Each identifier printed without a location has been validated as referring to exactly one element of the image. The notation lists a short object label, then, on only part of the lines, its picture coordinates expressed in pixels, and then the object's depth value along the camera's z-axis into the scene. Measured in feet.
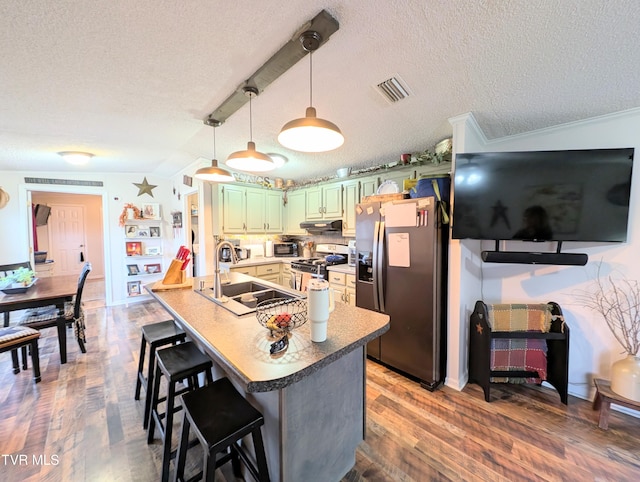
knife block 7.59
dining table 7.90
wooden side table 5.82
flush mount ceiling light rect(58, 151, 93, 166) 10.43
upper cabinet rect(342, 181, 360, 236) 11.86
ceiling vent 5.84
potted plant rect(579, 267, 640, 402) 5.95
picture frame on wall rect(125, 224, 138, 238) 15.74
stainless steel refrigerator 7.39
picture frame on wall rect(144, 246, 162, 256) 16.44
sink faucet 6.08
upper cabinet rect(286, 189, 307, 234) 14.52
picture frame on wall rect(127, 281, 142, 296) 15.92
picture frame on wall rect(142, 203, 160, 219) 16.11
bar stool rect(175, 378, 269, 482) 3.47
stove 11.88
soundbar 6.47
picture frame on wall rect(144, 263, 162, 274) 16.45
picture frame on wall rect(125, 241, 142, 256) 15.84
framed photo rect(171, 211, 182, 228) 15.99
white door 21.68
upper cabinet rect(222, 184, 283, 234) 13.35
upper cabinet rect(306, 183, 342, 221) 12.66
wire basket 4.04
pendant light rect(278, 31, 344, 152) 3.89
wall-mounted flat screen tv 6.06
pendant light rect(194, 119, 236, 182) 7.16
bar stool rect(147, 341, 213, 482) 4.53
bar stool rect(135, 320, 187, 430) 6.02
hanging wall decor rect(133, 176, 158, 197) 15.85
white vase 5.86
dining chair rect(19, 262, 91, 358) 8.79
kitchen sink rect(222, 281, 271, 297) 7.38
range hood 12.48
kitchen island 3.34
